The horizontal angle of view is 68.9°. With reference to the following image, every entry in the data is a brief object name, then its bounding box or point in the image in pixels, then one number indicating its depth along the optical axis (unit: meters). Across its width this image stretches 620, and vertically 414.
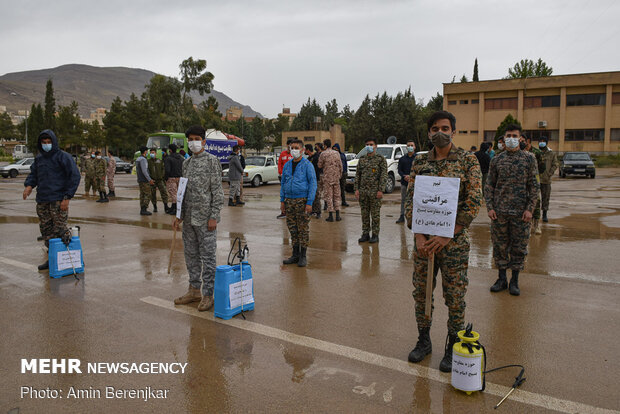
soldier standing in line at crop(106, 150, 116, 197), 17.83
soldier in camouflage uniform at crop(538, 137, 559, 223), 10.06
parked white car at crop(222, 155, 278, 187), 23.61
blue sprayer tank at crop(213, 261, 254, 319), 4.79
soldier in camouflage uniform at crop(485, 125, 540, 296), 5.76
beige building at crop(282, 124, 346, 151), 72.31
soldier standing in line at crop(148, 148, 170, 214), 13.93
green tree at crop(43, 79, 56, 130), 65.25
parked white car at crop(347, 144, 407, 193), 18.41
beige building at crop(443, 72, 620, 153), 46.94
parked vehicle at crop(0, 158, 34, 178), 33.72
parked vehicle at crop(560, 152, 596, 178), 28.17
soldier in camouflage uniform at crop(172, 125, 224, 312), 5.12
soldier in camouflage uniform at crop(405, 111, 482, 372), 3.68
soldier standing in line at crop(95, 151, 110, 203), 16.56
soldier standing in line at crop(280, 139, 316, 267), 7.07
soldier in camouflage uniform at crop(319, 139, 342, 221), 11.88
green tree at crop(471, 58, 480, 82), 67.25
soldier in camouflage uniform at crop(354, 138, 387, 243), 8.72
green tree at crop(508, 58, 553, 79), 70.88
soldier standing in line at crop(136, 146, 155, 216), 13.14
